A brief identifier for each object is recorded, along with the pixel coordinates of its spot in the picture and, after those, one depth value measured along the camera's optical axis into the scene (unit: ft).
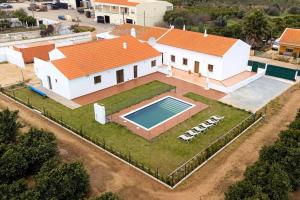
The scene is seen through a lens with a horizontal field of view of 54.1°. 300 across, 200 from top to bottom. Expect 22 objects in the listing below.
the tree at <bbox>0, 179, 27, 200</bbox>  52.13
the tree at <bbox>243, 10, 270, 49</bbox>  147.74
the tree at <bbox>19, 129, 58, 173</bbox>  60.75
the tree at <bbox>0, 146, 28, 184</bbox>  57.98
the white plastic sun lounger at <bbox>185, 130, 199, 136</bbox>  75.11
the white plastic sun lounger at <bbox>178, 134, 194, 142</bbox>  73.46
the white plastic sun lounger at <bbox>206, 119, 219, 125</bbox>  80.94
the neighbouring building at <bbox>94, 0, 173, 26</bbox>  217.79
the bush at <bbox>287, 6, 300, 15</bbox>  244.75
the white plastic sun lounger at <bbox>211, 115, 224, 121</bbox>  82.69
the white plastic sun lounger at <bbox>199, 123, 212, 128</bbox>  78.88
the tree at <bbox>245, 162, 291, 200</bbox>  49.03
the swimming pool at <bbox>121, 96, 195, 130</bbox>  84.46
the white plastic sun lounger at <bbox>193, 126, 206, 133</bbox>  77.05
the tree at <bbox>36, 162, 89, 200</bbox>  52.01
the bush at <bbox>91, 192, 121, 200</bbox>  48.91
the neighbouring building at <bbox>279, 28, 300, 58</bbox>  139.03
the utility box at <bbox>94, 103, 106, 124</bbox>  80.68
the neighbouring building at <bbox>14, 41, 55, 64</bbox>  133.90
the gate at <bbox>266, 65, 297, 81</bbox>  112.57
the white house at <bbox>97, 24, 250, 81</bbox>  111.14
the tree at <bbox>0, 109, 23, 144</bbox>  68.64
